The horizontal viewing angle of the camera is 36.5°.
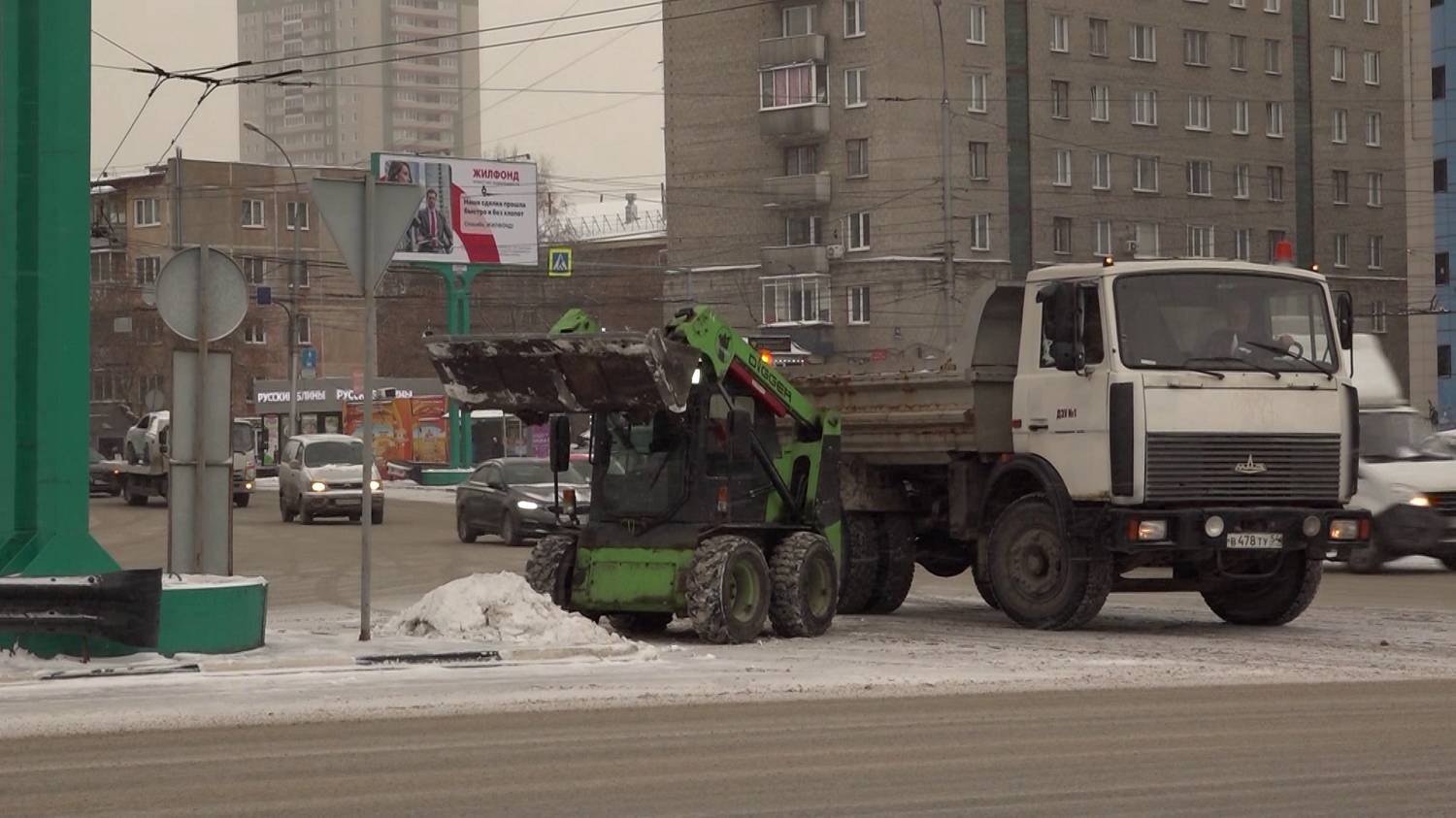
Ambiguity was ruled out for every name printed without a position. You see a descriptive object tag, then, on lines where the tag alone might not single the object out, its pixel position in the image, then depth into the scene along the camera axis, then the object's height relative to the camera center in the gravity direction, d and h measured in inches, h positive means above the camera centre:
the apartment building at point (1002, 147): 2982.3 +400.0
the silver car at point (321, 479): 1656.0 -37.8
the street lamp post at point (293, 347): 2588.6 +97.6
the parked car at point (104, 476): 2251.5 -47.7
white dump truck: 649.0 -2.0
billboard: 2429.9 +246.8
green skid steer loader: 631.2 -14.7
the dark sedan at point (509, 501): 1349.7 -44.6
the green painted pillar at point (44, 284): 522.3 +34.8
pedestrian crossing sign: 2539.4 +192.9
